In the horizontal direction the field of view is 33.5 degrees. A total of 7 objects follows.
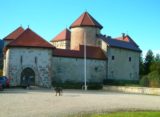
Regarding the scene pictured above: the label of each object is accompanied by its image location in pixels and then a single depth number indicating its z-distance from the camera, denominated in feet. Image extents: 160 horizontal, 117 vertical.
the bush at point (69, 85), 126.79
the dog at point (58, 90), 81.97
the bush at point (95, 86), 131.09
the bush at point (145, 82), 126.41
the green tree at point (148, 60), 209.77
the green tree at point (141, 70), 202.40
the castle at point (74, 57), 126.07
